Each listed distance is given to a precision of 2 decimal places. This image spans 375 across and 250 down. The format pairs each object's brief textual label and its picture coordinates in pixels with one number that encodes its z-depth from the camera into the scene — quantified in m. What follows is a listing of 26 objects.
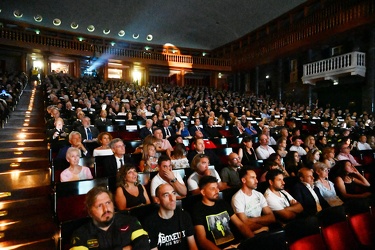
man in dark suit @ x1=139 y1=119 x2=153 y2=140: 4.26
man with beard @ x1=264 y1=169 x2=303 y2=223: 2.07
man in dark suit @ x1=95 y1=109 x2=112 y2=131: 4.72
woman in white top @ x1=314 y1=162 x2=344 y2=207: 2.45
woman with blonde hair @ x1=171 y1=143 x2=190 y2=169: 2.83
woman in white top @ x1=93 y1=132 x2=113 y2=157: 2.93
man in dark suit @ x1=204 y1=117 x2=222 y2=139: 5.17
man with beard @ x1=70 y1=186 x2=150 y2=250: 1.31
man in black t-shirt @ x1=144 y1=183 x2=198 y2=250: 1.53
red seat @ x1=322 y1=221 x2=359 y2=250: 1.67
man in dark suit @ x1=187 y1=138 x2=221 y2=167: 3.00
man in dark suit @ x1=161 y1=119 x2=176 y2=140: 4.60
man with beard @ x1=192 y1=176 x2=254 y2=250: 1.69
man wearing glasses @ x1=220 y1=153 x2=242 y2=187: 2.64
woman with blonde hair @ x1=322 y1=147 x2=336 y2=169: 3.32
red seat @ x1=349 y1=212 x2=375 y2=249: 1.81
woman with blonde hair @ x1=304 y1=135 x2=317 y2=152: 4.07
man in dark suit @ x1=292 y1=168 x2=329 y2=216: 2.24
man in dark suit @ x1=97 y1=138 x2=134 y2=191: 2.51
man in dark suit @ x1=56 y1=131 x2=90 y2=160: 2.82
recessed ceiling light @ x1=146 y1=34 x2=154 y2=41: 15.34
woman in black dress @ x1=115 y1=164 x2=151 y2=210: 1.90
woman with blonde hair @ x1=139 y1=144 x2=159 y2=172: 2.63
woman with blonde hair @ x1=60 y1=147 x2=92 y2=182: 2.24
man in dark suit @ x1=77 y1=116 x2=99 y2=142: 3.83
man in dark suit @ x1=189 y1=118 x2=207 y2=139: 4.92
